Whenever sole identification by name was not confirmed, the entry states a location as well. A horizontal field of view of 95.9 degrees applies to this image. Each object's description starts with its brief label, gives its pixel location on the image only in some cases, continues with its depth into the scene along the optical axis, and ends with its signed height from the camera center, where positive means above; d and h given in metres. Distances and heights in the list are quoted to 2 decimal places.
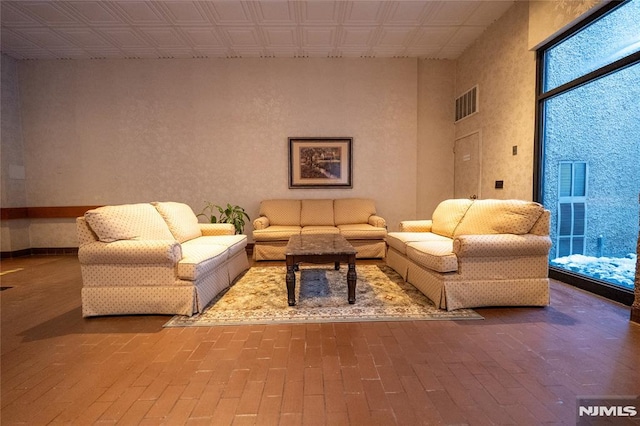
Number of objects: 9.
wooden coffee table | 2.77 -0.63
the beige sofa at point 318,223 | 4.70 -0.54
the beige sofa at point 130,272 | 2.55 -0.68
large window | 2.80 +0.48
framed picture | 5.57 +0.60
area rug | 2.48 -1.07
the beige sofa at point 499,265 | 2.61 -0.68
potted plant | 5.24 -0.38
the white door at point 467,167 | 4.86 +0.44
